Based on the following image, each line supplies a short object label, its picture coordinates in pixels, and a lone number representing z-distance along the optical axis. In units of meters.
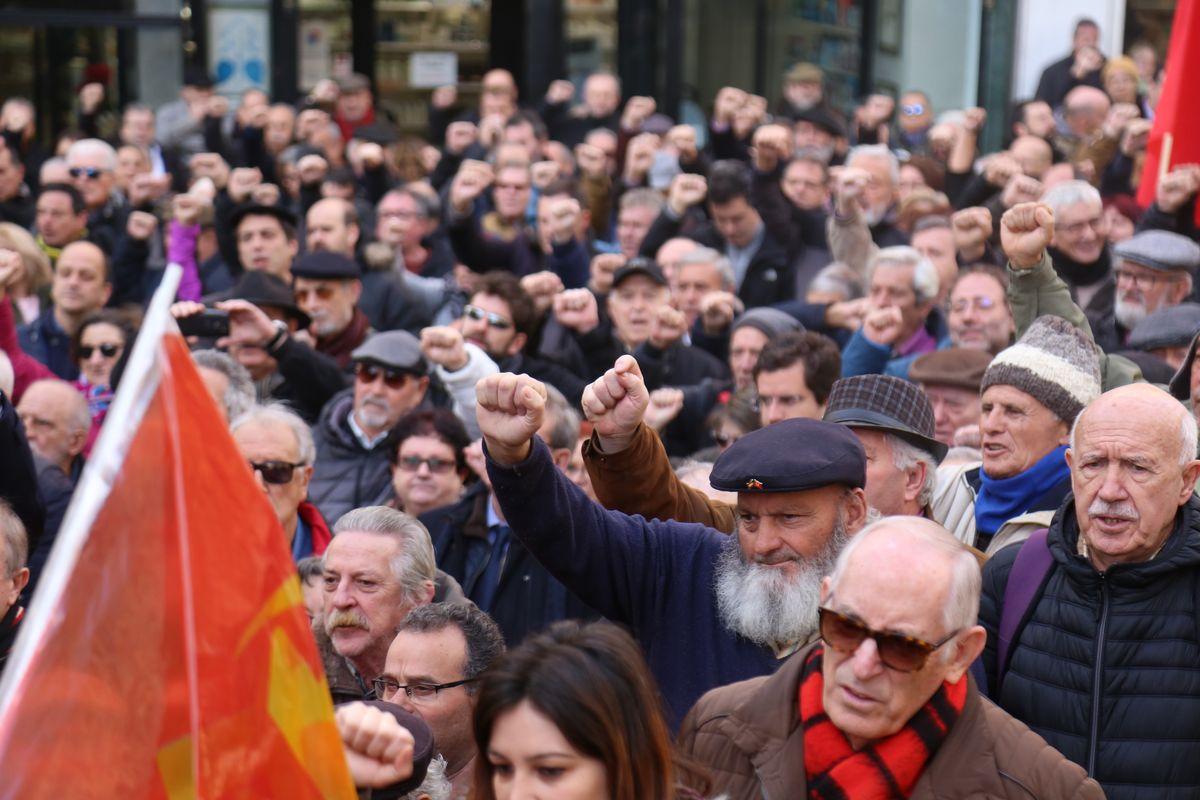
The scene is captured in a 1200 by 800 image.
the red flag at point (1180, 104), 7.58
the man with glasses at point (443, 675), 3.77
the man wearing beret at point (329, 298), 7.58
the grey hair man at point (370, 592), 4.39
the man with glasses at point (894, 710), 2.82
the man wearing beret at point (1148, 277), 6.83
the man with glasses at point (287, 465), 5.36
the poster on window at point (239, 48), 16.81
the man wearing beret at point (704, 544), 3.56
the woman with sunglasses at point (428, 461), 5.75
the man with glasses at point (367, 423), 6.27
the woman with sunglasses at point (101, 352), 7.21
